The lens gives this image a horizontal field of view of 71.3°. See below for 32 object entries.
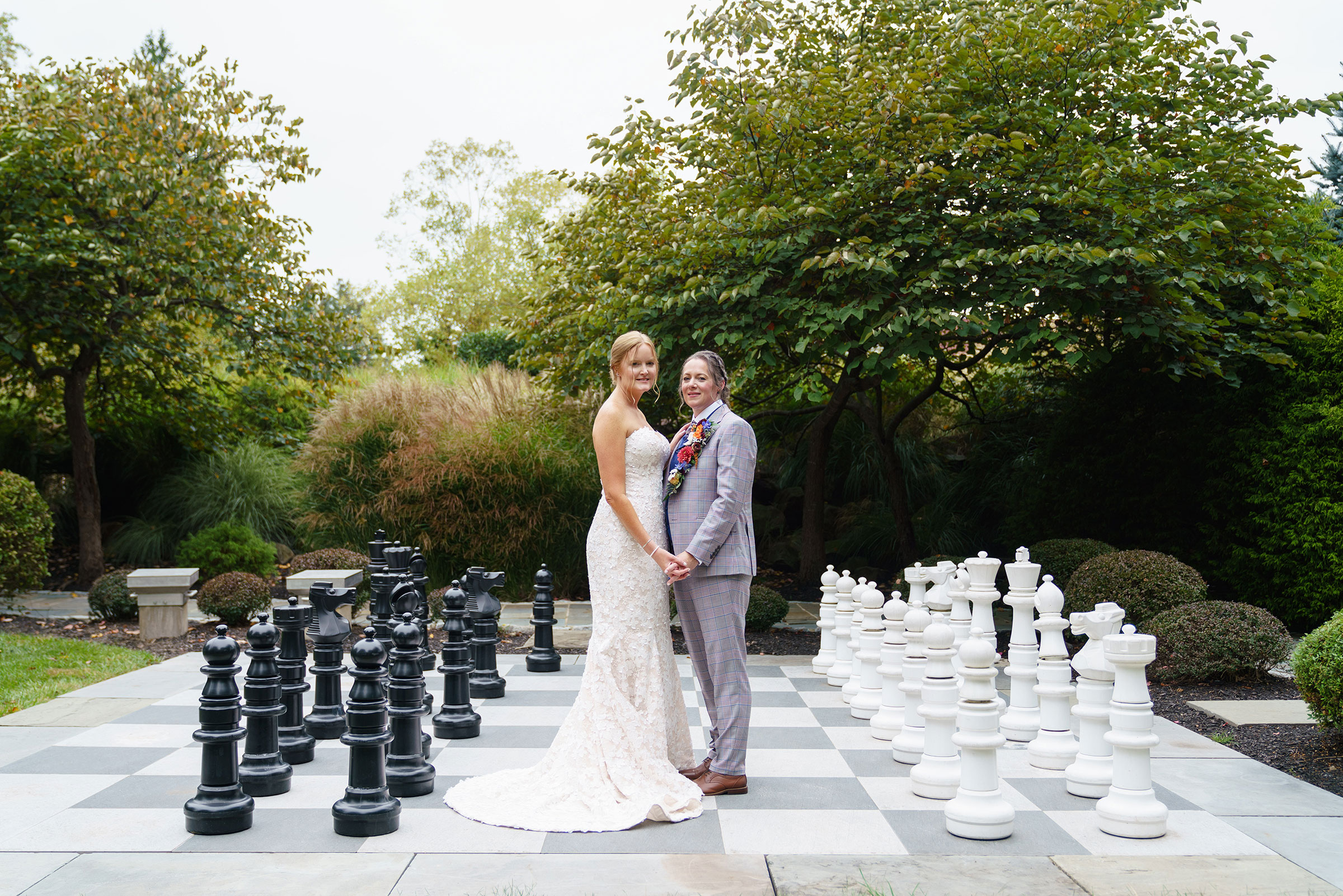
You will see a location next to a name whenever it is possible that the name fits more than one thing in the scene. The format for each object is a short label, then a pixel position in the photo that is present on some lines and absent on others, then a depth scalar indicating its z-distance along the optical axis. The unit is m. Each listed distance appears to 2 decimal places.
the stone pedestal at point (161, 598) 7.46
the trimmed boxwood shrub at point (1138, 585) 6.34
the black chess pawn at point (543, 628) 6.01
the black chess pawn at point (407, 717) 3.49
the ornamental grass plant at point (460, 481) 9.18
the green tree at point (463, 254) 27.06
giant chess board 3.03
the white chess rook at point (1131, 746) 3.08
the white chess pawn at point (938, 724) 3.52
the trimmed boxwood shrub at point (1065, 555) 7.80
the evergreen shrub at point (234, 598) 7.70
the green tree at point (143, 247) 9.02
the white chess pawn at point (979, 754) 3.08
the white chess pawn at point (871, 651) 4.87
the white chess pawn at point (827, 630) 5.96
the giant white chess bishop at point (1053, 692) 3.89
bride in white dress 3.38
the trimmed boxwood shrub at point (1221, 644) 5.51
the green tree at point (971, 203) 6.59
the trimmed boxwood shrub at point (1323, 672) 3.98
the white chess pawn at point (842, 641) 5.61
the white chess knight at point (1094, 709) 3.49
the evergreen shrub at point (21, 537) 8.41
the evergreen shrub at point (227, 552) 9.59
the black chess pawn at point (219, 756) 3.09
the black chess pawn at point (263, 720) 3.48
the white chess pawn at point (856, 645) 5.08
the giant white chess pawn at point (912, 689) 3.98
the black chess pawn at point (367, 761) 3.09
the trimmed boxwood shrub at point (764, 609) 7.43
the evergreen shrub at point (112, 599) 8.21
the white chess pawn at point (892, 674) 4.39
